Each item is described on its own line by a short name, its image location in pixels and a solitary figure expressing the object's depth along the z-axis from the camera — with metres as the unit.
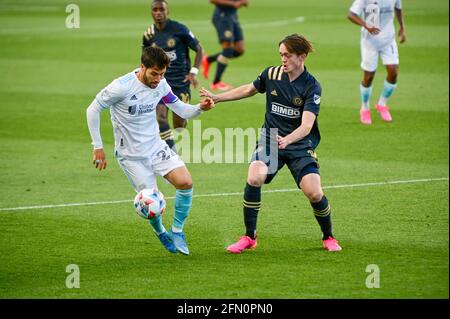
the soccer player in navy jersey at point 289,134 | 17.62
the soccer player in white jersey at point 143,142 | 17.70
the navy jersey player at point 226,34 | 40.09
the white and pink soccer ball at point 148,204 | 17.12
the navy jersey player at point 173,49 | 26.34
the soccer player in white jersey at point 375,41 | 32.12
